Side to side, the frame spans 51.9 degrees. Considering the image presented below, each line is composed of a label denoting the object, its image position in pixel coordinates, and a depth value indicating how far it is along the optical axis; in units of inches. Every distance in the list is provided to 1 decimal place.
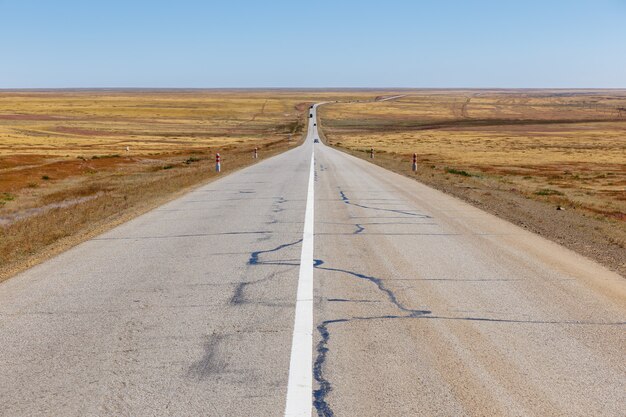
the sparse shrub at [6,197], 904.3
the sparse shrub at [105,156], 1924.3
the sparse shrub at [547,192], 952.9
